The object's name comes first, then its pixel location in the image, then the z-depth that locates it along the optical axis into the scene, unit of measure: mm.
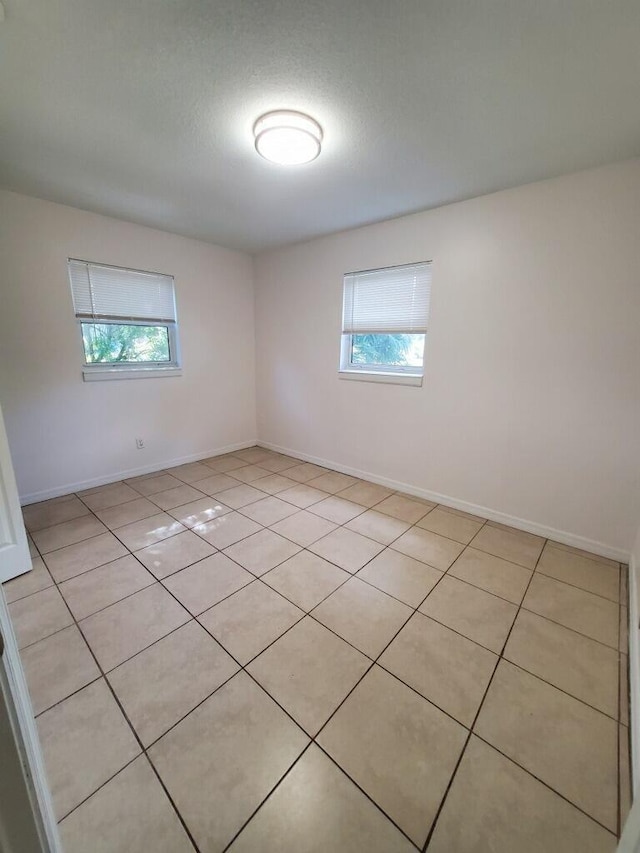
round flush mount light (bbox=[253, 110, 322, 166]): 1551
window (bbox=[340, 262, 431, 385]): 2777
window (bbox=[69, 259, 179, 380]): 2850
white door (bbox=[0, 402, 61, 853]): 453
